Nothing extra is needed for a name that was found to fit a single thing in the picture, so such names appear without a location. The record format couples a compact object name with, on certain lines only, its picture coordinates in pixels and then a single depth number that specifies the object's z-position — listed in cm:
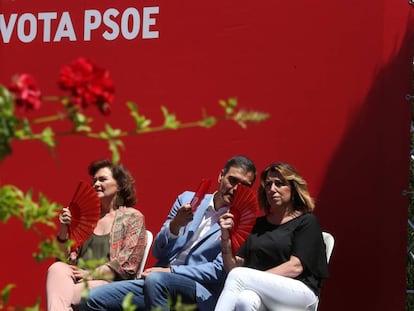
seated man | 781
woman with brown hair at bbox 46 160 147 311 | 797
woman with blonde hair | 745
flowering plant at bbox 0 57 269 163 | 328
